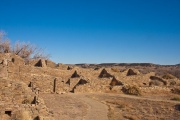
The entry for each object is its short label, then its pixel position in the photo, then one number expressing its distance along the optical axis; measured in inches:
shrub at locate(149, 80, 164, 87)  1119.6
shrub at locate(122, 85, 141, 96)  905.5
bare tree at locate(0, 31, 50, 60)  1375.5
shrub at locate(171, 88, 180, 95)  1025.4
